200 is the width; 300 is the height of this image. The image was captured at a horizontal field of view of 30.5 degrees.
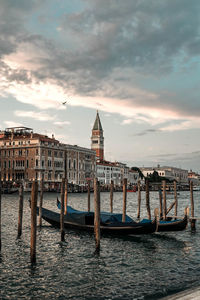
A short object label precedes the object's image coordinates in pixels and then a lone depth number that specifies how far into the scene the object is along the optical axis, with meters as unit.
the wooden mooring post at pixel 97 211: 12.57
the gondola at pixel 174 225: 16.78
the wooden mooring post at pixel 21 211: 16.56
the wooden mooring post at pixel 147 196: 20.33
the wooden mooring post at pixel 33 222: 11.31
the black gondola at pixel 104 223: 16.00
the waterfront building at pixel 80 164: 85.38
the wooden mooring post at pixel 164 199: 19.92
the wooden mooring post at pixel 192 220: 19.46
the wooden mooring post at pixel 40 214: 19.83
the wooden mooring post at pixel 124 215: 17.69
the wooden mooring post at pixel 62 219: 15.34
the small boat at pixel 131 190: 98.62
